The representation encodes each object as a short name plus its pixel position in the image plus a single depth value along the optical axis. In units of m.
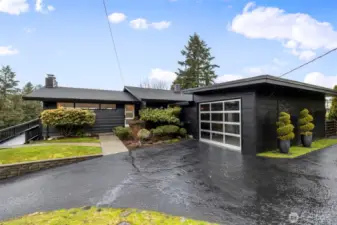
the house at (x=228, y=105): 6.86
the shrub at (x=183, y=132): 10.72
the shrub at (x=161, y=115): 10.32
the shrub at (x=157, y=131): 9.88
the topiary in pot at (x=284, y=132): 6.65
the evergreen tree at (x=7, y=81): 27.61
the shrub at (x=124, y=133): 10.23
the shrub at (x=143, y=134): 9.38
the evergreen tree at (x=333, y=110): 12.54
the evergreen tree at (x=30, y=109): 23.47
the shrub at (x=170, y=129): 10.12
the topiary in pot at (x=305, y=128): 7.84
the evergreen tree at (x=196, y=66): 26.69
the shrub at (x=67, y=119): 9.94
